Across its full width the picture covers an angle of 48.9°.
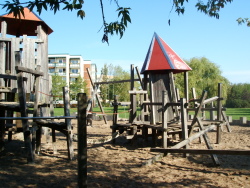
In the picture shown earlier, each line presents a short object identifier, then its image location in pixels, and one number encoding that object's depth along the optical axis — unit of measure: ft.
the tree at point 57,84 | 200.23
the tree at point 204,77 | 126.18
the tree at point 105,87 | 202.62
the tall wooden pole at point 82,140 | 12.57
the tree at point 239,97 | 211.00
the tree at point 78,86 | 208.57
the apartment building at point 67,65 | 282.56
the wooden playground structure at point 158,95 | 29.04
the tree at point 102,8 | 12.55
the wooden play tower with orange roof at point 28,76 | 20.76
